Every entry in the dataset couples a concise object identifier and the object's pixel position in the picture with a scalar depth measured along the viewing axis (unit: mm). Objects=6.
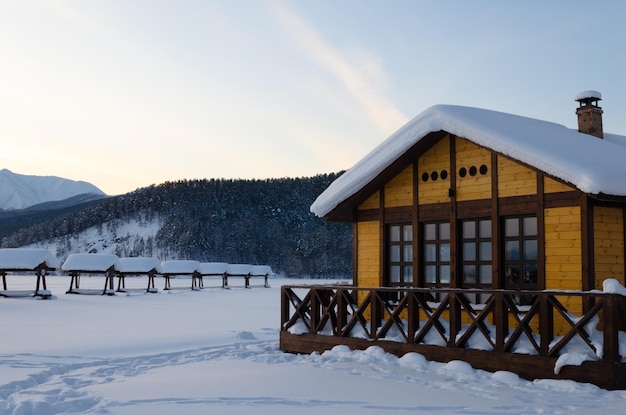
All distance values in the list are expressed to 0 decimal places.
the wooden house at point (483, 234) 10297
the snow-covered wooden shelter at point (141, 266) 49594
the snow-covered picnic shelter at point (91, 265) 44125
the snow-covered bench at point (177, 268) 55438
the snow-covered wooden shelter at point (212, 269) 57875
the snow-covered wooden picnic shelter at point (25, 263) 37781
